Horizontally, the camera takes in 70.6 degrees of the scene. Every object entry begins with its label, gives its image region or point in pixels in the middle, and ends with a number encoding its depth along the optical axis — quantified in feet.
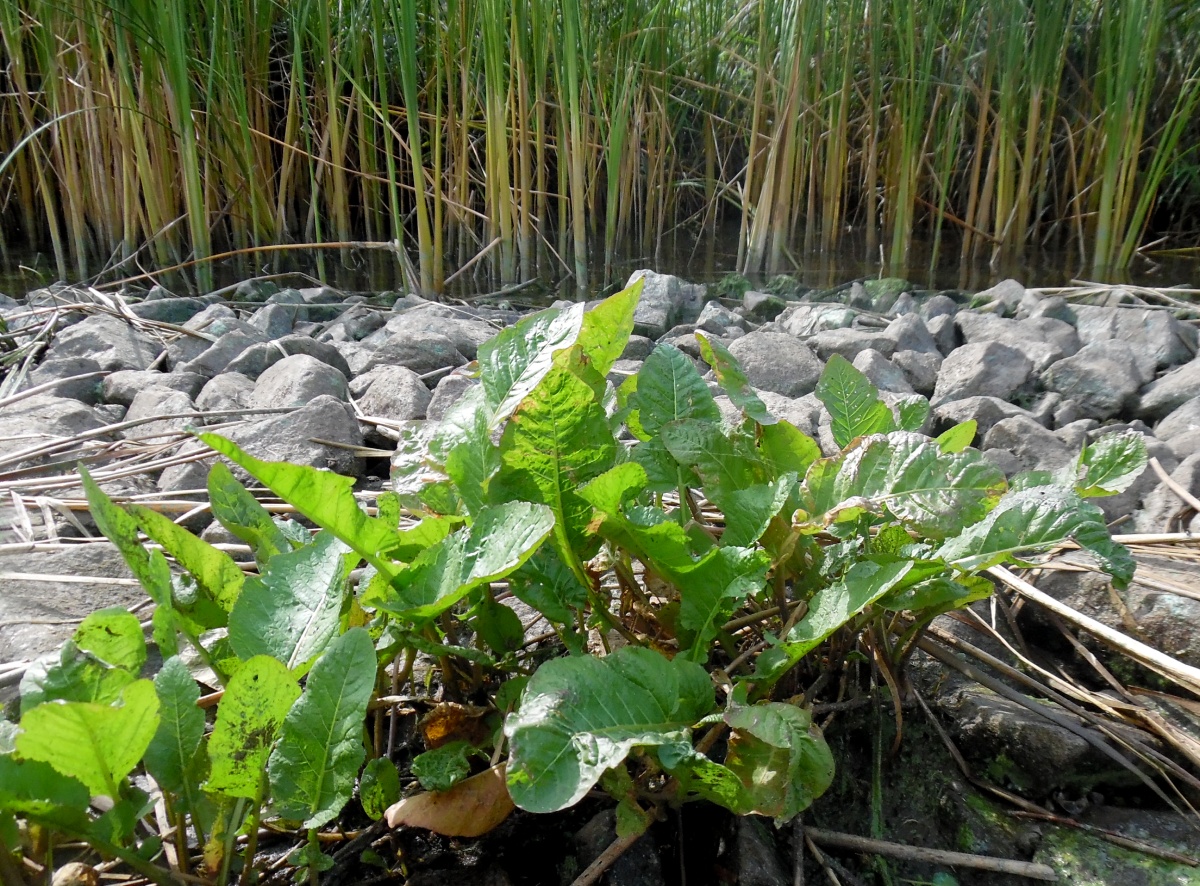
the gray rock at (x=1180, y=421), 5.17
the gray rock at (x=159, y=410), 4.72
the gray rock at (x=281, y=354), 6.44
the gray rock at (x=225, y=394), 5.26
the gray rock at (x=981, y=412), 5.26
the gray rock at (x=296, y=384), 5.10
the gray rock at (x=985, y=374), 6.00
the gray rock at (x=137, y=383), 5.91
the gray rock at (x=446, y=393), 4.77
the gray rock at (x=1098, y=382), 5.83
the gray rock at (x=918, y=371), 6.40
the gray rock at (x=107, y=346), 6.64
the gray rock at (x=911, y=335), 7.18
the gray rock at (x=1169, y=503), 3.77
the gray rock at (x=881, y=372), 5.97
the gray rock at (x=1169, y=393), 5.72
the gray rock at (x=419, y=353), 6.46
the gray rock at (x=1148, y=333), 6.81
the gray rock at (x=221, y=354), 6.48
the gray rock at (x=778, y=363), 6.11
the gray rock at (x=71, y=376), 6.08
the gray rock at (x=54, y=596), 2.62
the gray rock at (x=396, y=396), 5.06
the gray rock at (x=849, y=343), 6.84
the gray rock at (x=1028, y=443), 4.66
